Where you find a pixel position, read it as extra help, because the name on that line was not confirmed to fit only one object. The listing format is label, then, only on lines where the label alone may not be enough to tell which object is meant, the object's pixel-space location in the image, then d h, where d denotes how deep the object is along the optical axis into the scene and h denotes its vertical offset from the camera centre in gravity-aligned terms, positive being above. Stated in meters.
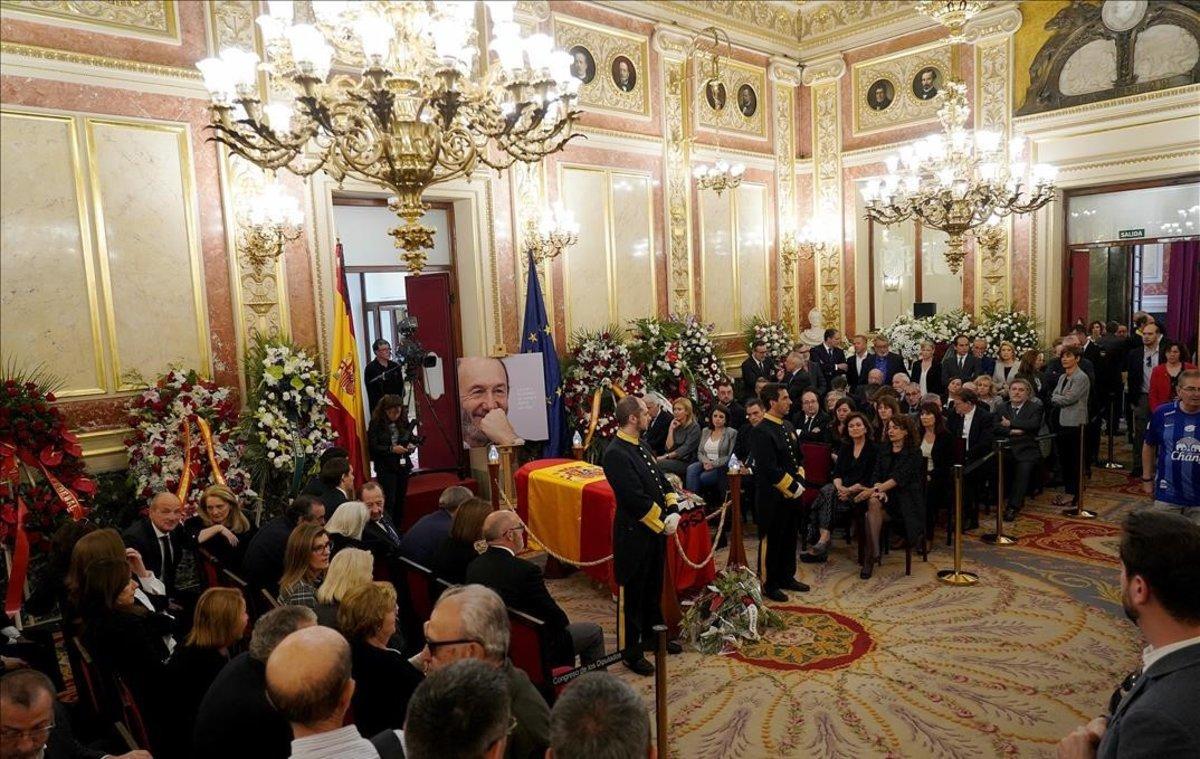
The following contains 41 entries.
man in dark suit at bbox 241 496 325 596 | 4.59 -1.29
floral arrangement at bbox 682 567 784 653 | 5.60 -2.23
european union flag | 9.13 -0.43
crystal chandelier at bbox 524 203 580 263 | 9.30 +0.89
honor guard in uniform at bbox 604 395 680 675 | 5.19 -1.44
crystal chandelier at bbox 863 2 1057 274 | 8.13 +1.10
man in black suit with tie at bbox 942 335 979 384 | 10.05 -0.94
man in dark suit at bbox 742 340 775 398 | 11.07 -0.97
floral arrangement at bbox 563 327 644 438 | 9.22 -0.81
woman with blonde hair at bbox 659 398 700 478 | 8.30 -1.44
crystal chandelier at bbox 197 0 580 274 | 4.02 +1.18
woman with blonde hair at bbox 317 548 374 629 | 3.57 -1.16
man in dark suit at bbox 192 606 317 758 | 2.66 -1.28
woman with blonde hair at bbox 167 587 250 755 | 3.17 -1.28
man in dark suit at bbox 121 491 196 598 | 5.00 -1.29
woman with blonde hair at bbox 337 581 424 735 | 3.02 -1.33
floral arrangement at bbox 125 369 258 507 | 6.45 -0.89
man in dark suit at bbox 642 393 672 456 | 8.75 -1.37
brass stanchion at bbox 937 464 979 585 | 6.52 -2.15
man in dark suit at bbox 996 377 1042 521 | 8.24 -1.52
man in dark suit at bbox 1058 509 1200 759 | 1.79 -0.89
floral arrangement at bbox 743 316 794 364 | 12.02 -0.58
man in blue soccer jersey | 5.31 -1.17
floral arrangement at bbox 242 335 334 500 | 6.98 -0.83
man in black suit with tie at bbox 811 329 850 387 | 11.38 -0.88
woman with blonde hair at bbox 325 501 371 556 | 4.88 -1.23
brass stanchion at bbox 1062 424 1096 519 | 8.07 -2.24
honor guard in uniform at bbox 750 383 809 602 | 6.19 -1.48
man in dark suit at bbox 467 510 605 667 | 3.86 -1.28
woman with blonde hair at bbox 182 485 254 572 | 5.07 -1.30
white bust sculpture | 12.84 -0.56
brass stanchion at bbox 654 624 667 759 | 3.69 -1.87
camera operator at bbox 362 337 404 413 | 8.53 -0.62
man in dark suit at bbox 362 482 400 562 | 4.91 -1.36
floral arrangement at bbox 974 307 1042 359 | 10.80 -0.60
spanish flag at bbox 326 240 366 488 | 7.54 -0.66
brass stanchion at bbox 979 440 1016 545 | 7.42 -2.16
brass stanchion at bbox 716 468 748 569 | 5.94 -1.74
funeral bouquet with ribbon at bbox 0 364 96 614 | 5.36 -0.99
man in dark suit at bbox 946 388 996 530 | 7.71 -1.42
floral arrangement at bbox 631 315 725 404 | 10.03 -0.68
